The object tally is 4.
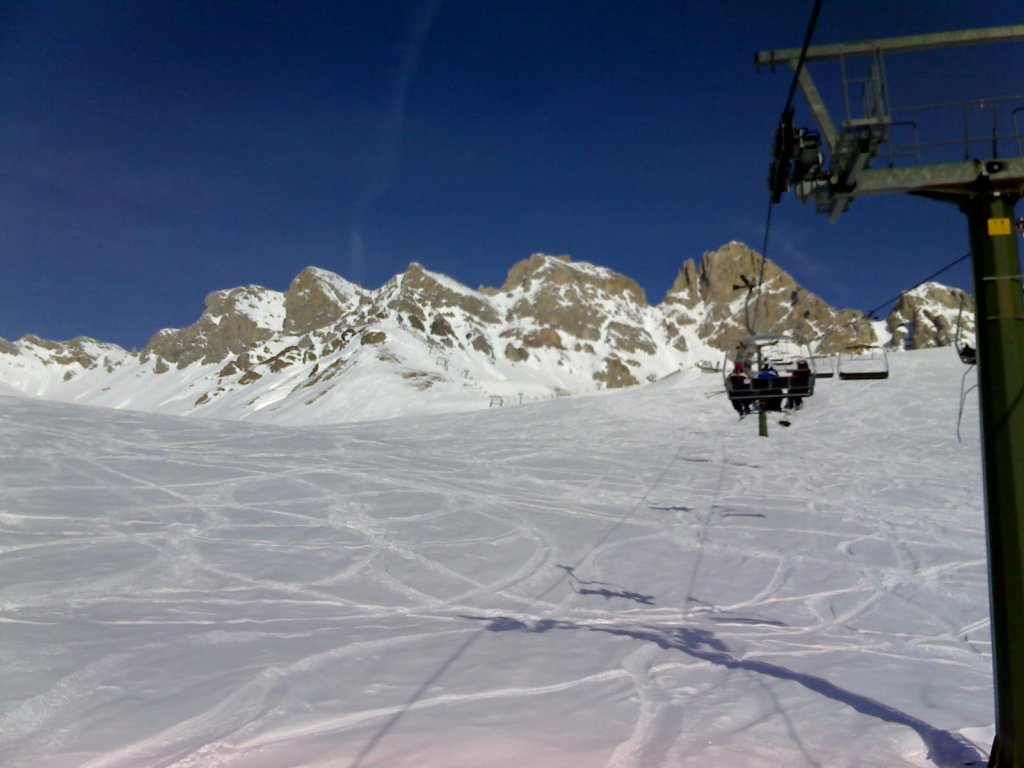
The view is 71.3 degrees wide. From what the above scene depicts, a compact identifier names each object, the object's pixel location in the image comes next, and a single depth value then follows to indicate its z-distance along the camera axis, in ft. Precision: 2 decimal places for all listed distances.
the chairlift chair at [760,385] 54.65
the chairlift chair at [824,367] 155.63
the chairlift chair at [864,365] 106.22
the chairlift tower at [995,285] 16.60
